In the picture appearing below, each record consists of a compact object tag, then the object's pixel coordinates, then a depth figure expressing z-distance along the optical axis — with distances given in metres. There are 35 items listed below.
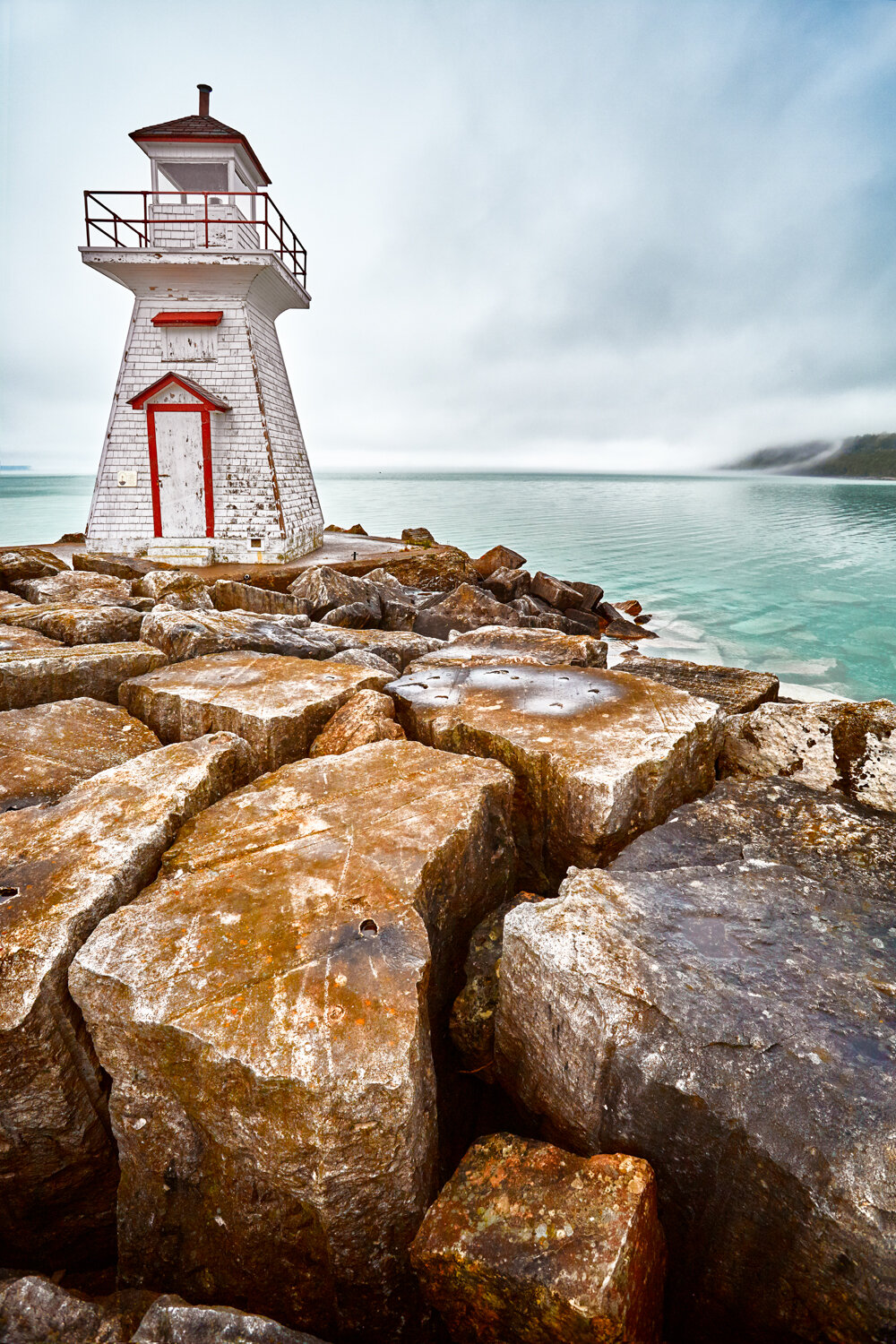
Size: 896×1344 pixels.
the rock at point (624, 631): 14.57
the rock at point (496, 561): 15.50
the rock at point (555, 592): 13.80
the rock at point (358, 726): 3.60
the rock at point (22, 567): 7.66
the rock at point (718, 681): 4.89
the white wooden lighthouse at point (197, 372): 12.77
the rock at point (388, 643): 5.61
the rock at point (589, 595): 14.72
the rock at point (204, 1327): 1.50
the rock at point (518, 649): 5.05
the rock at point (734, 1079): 1.65
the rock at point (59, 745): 3.11
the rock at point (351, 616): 7.73
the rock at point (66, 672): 4.01
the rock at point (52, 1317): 1.55
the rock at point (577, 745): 3.09
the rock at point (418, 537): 20.14
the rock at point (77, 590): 6.52
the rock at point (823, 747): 3.35
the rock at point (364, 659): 4.99
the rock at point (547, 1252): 1.59
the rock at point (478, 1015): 2.42
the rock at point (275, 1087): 1.75
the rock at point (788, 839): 2.68
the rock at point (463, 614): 8.90
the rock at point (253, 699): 3.69
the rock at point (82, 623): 5.08
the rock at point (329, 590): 8.44
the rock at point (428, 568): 13.26
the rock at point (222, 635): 4.88
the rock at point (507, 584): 13.31
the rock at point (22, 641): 4.62
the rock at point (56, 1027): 2.01
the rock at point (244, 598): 7.50
